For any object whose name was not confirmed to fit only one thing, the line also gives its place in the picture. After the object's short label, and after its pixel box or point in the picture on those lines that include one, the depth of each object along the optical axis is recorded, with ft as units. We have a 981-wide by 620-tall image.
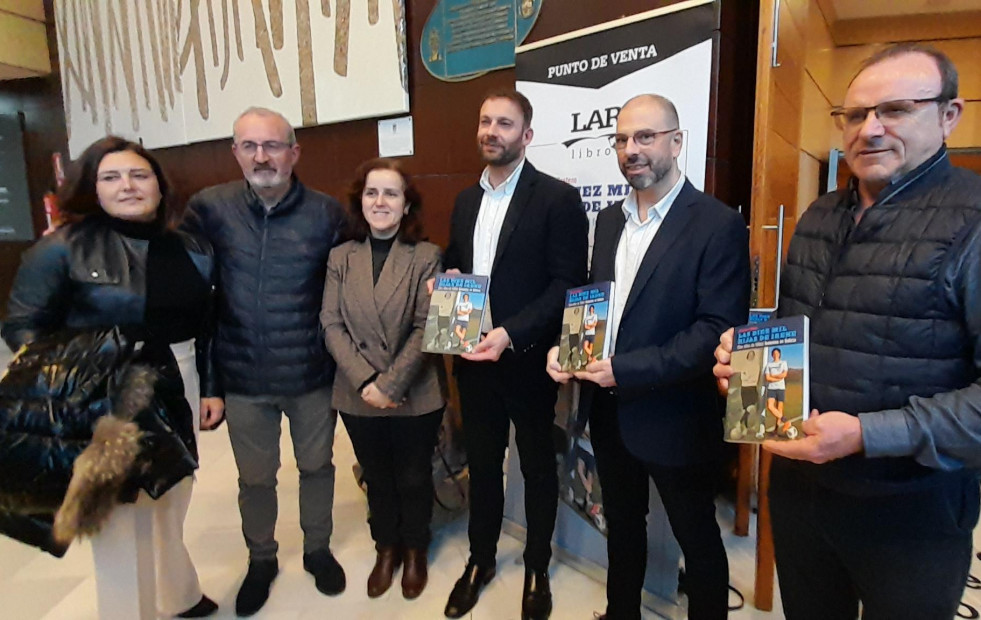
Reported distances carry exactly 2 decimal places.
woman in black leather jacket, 4.99
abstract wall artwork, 11.10
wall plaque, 8.65
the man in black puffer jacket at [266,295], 6.07
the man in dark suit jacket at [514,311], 5.73
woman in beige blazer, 6.09
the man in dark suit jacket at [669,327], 4.58
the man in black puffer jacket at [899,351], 3.07
